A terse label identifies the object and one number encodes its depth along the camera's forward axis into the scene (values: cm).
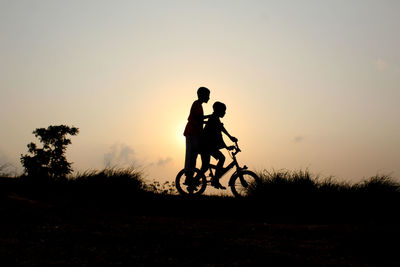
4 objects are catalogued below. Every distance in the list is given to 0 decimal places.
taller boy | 1138
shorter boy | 1144
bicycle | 1170
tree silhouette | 1769
